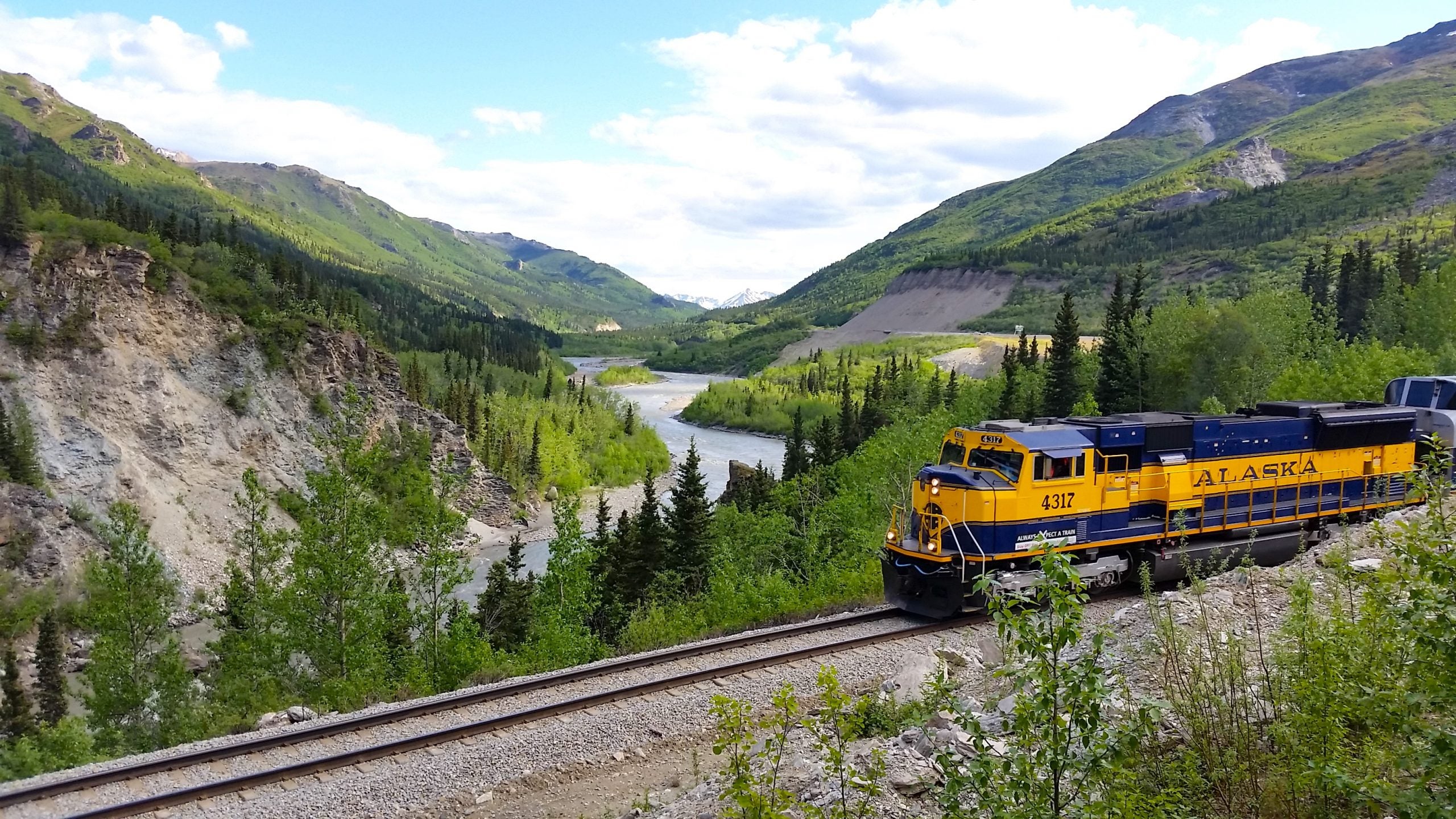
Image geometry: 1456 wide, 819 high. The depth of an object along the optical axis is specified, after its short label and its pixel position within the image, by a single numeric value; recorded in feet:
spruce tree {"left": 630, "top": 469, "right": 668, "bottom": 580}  125.49
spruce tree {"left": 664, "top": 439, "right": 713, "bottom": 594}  125.39
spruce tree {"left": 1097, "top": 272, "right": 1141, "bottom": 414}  160.66
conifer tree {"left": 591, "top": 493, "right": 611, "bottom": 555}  134.21
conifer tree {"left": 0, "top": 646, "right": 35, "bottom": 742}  101.24
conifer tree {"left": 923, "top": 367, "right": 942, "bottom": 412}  253.28
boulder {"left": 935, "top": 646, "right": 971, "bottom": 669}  44.80
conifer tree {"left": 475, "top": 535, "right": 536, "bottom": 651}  116.67
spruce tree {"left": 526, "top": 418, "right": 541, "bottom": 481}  291.79
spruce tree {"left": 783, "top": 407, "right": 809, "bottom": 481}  203.31
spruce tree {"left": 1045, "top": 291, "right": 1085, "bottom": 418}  177.17
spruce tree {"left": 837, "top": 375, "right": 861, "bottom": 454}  237.45
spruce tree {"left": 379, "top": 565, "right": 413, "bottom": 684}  79.30
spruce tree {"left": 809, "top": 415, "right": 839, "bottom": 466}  204.33
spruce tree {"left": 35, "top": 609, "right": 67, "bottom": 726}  112.16
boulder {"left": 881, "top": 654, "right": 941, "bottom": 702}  40.68
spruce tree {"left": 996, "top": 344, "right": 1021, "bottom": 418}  188.96
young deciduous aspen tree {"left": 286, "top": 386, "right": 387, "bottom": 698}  75.61
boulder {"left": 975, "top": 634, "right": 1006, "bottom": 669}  47.54
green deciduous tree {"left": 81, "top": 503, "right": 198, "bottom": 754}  86.79
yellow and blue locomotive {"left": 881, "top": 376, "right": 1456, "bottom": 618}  55.77
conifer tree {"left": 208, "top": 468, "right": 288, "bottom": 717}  80.28
